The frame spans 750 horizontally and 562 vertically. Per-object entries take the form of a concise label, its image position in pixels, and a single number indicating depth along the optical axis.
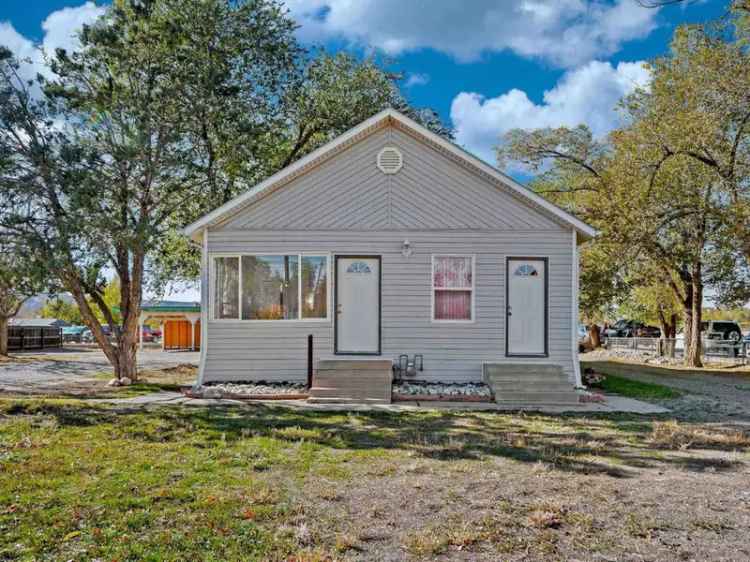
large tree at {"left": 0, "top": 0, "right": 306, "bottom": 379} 11.88
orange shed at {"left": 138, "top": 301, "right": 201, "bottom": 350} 30.79
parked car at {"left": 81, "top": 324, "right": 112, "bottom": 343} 44.88
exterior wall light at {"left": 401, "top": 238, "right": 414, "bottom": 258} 11.97
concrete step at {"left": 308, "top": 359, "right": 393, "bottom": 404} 10.57
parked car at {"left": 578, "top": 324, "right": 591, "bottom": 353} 36.68
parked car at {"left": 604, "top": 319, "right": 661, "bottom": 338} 40.91
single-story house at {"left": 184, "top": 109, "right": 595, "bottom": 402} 11.91
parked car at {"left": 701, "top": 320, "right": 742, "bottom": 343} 29.69
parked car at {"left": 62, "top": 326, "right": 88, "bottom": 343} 45.12
